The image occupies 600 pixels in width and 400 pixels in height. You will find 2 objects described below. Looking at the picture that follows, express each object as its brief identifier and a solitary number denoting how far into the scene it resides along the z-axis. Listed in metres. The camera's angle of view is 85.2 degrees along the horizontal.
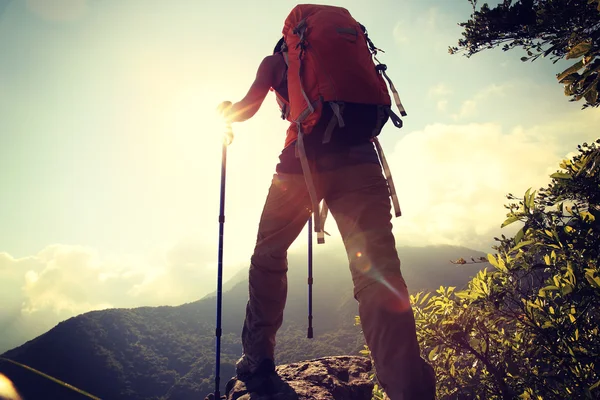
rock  3.35
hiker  2.15
